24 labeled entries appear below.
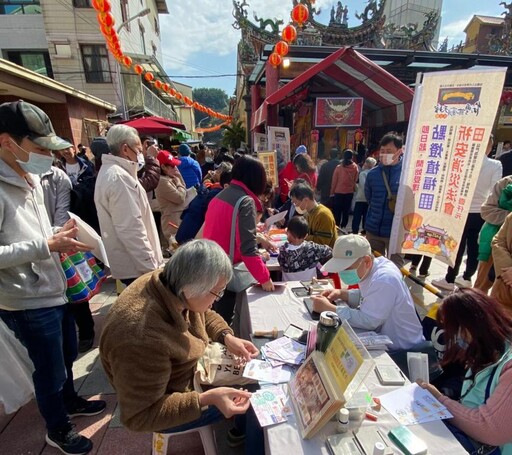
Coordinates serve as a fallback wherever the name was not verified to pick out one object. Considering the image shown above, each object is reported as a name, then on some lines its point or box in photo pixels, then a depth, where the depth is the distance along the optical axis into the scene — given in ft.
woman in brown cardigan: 3.86
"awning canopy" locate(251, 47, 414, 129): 18.65
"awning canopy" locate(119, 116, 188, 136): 26.61
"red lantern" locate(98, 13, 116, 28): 20.39
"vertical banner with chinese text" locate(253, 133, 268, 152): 23.59
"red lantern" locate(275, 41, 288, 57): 19.01
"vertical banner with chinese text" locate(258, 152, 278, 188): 18.44
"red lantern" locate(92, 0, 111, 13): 18.92
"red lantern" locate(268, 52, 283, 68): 20.30
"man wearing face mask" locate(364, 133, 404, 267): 11.32
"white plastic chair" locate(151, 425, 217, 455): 4.93
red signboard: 23.09
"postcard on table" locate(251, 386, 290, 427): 4.14
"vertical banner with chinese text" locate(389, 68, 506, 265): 8.08
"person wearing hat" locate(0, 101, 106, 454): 4.80
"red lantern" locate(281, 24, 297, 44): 18.65
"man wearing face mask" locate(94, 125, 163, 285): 7.29
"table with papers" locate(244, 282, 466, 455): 3.76
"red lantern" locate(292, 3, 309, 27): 18.28
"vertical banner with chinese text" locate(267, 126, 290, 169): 20.63
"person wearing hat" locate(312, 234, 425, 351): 6.05
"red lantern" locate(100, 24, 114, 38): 21.58
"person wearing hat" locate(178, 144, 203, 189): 19.04
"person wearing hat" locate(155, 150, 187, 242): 14.47
